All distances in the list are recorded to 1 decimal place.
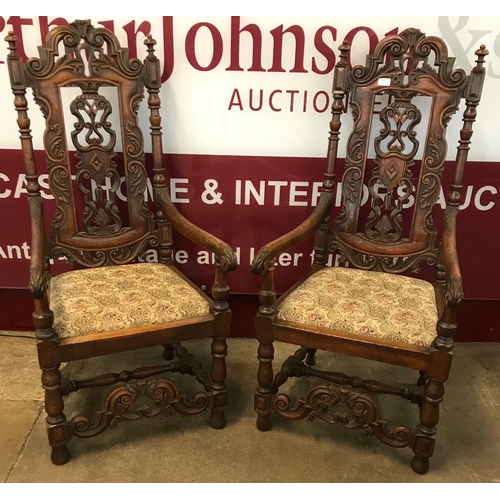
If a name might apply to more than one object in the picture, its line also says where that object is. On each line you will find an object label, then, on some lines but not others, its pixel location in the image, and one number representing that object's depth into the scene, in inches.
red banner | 84.4
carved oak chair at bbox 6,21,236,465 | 63.9
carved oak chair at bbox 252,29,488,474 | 63.7
